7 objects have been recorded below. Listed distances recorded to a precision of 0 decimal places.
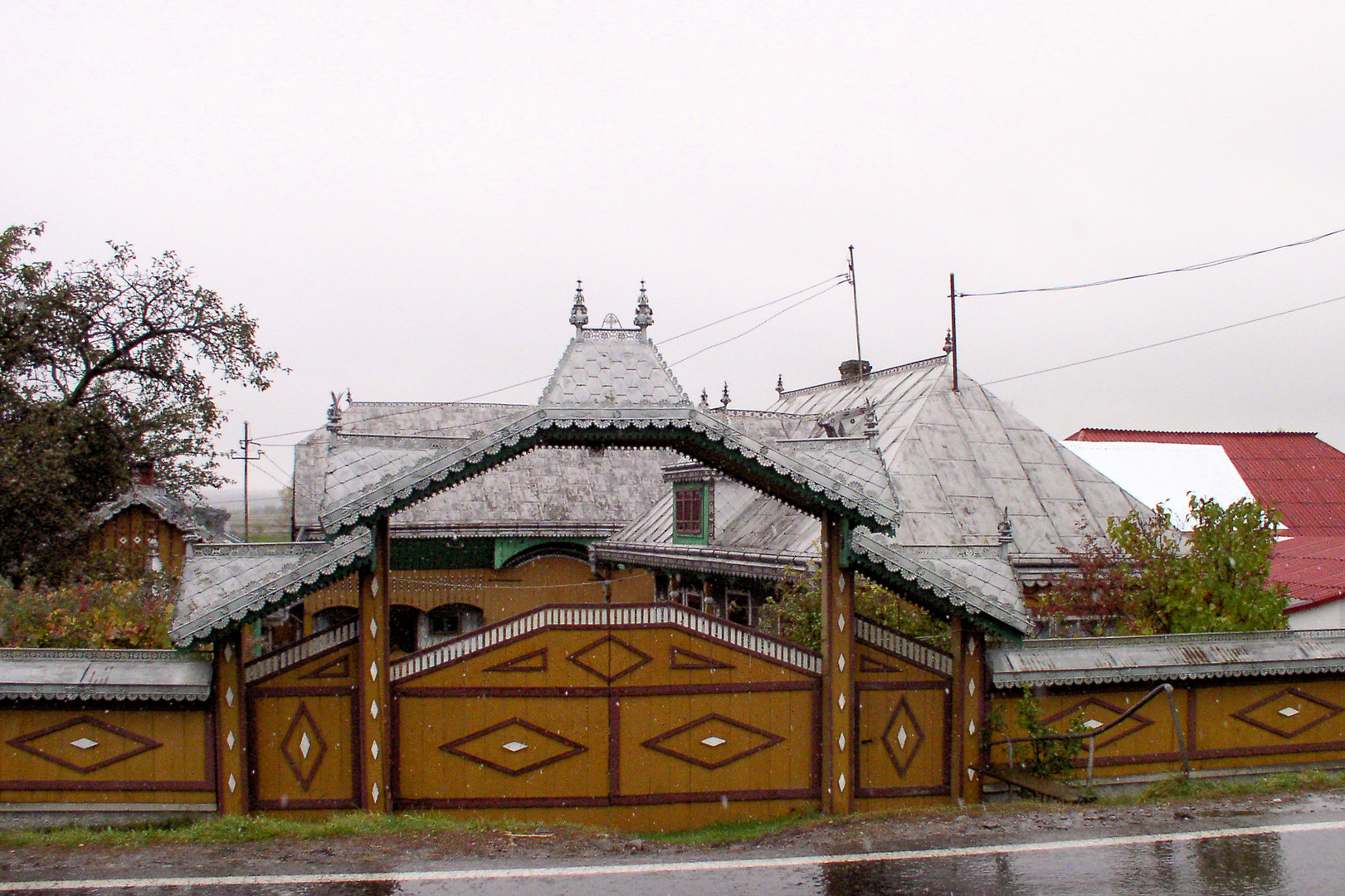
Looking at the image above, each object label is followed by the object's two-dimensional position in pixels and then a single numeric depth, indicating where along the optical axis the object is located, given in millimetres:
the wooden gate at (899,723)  11656
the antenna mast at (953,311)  24766
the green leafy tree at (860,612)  13773
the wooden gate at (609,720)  11367
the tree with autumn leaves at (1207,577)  13109
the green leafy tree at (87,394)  21547
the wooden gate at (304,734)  11086
